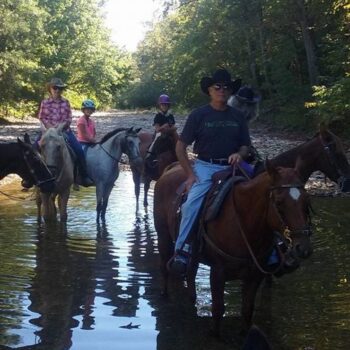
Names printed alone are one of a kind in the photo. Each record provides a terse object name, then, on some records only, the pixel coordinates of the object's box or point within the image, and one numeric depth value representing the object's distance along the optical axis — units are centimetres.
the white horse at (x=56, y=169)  1063
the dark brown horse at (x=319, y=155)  805
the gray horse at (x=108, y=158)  1192
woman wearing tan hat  1144
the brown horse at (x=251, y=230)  484
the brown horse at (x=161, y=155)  1059
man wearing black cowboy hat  582
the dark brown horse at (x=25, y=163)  902
